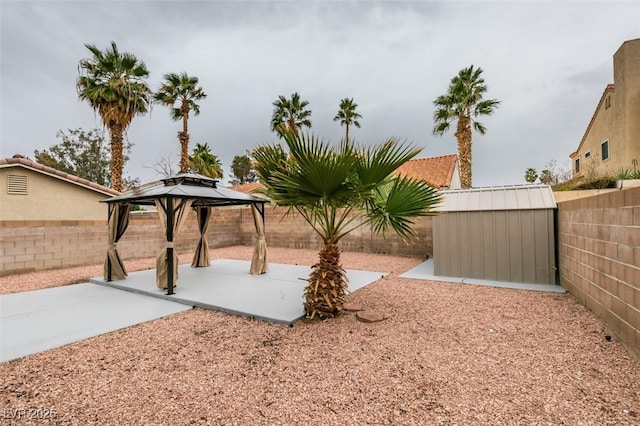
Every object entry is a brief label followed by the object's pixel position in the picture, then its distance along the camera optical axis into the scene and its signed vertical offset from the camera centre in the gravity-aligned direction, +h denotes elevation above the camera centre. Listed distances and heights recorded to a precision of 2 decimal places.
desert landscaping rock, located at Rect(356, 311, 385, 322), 3.91 -1.40
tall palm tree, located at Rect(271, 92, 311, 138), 18.48 +6.88
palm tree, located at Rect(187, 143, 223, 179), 20.61 +4.19
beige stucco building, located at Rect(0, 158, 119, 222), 7.86 +0.80
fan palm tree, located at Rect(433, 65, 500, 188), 13.12 +4.97
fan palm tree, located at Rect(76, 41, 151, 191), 10.94 +5.19
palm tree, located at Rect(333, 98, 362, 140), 20.41 +7.29
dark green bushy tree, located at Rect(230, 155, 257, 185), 34.09 +5.71
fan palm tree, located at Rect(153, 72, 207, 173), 14.66 +6.26
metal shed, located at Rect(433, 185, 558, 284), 5.81 -0.46
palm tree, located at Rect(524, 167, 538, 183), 26.34 +3.61
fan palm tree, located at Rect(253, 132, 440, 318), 3.36 +0.36
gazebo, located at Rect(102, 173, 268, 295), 5.43 +0.14
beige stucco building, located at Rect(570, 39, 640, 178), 12.12 +4.24
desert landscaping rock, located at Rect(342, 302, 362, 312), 4.40 -1.42
